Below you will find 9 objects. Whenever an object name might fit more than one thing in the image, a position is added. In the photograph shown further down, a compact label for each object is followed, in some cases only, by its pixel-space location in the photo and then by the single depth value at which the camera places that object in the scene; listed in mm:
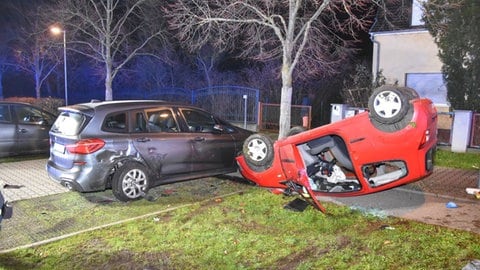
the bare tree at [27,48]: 26438
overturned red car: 5445
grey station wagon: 6602
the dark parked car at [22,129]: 10500
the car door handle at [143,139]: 7001
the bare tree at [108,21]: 17375
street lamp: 18438
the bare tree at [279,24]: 10055
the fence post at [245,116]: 16823
